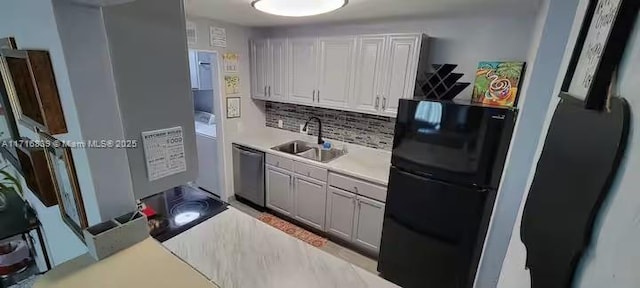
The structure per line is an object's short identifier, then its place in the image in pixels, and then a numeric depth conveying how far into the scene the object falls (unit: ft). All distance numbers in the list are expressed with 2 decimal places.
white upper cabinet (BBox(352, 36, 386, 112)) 7.99
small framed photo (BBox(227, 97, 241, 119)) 10.55
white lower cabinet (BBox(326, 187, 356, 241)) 8.28
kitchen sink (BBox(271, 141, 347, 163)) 10.15
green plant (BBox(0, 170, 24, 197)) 5.86
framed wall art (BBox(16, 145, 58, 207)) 3.94
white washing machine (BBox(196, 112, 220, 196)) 11.18
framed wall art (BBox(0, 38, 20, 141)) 3.51
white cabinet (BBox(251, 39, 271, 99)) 10.38
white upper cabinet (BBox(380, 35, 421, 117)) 7.40
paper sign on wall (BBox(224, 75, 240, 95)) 10.25
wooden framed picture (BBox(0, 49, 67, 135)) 2.71
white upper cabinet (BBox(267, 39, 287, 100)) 9.95
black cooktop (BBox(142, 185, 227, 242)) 4.68
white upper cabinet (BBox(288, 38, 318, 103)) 9.28
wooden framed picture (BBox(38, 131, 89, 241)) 3.19
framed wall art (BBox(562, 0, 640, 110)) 1.27
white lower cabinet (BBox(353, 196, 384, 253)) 7.75
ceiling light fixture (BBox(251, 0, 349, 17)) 4.87
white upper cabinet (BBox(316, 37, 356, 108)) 8.56
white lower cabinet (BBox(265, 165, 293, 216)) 9.66
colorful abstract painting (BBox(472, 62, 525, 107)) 5.71
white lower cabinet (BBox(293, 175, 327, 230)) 8.89
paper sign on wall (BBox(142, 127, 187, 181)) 3.21
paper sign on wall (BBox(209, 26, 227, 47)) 9.43
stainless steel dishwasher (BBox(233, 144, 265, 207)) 10.24
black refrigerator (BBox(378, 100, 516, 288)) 5.48
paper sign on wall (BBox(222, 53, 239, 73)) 10.05
